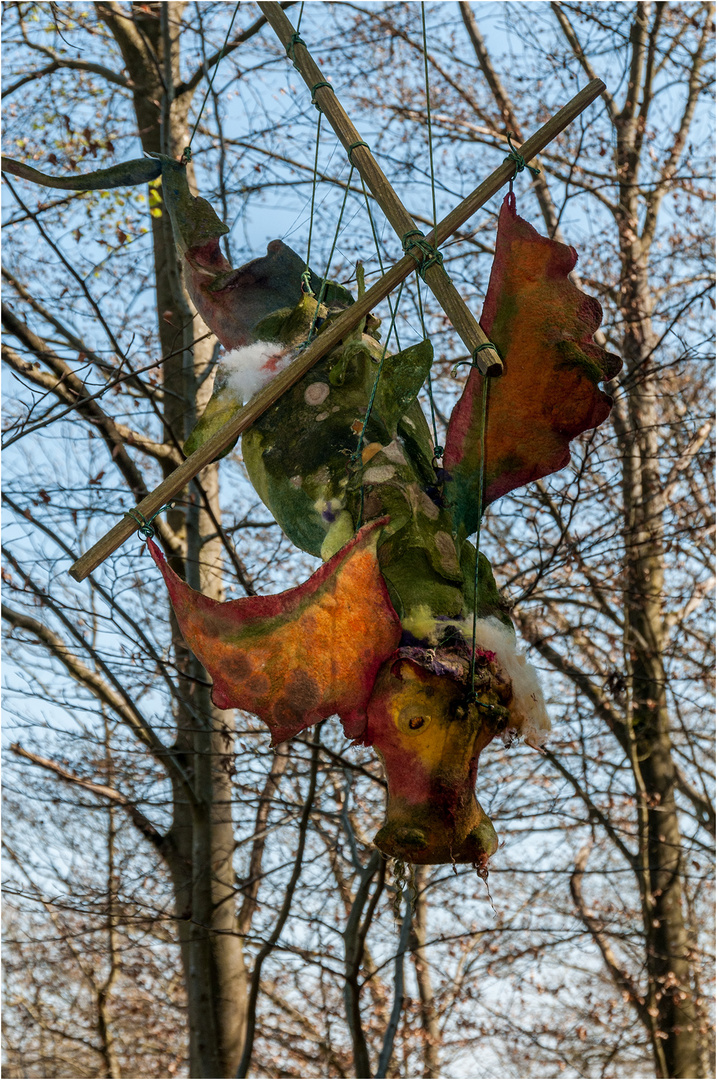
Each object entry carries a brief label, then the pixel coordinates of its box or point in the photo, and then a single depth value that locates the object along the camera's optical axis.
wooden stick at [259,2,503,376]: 5.40
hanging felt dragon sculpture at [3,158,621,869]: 4.89
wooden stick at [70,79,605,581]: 5.34
